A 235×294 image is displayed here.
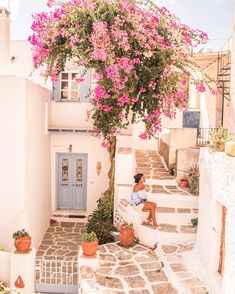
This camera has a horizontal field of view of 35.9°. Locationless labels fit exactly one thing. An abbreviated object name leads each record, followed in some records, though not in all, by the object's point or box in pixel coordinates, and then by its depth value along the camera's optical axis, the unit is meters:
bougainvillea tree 7.62
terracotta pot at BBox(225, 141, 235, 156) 7.58
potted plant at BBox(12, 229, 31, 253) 10.35
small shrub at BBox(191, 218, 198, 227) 11.95
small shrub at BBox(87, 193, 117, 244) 12.38
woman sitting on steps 11.59
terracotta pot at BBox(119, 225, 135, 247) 11.47
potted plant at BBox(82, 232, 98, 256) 10.13
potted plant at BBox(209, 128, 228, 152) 8.63
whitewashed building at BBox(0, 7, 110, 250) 11.41
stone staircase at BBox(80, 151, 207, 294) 9.16
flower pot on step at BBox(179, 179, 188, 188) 14.46
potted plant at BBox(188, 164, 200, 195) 13.70
